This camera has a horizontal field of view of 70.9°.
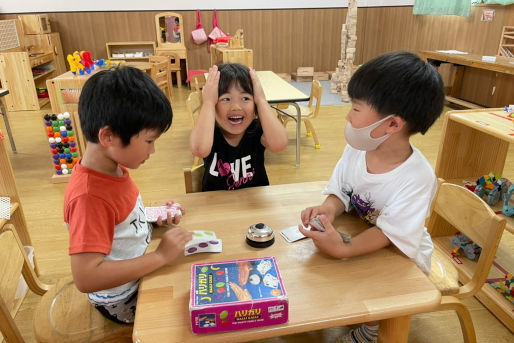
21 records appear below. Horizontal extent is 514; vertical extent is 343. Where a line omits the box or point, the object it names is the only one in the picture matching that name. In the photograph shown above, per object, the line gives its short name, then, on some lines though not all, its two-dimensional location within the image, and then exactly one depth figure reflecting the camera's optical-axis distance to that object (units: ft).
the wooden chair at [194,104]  9.97
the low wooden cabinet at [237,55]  16.58
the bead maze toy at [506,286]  5.53
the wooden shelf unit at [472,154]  6.21
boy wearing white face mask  3.14
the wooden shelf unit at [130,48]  20.80
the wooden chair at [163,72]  15.08
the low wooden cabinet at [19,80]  16.05
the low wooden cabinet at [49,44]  19.07
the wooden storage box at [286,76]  23.54
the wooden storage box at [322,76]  23.92
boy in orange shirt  2.74
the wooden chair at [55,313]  3.34
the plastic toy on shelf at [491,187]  6.34
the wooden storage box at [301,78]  23.69
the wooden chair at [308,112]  11.71
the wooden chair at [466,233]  3.80
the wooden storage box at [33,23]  18.62
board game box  2.31
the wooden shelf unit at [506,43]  14.90
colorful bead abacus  9.76
